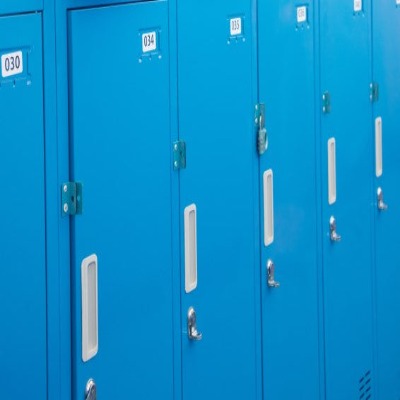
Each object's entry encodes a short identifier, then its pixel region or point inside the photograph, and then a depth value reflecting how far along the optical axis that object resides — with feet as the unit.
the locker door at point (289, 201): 13.62
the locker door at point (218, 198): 11.57
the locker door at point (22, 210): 8.48
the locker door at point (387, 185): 18.22
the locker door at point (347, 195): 15.85
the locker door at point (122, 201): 9.54
